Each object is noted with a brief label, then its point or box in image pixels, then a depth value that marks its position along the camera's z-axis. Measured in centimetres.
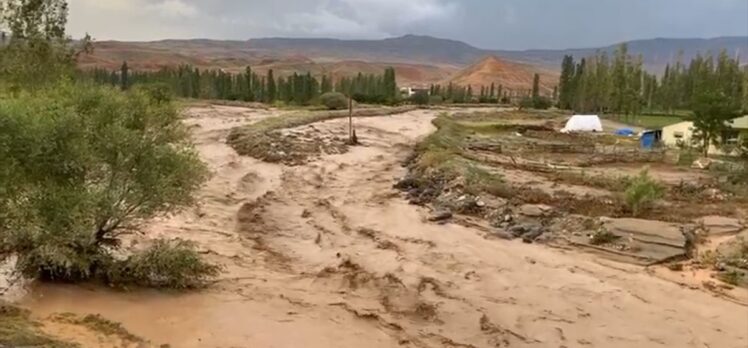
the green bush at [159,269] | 1520
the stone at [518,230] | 2153
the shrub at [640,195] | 2359
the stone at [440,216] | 2325
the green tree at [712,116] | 3834
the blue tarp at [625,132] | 5855
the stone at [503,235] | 2125
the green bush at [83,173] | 1366
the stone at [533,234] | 2098
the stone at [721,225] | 2208
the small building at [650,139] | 4651
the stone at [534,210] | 2292
